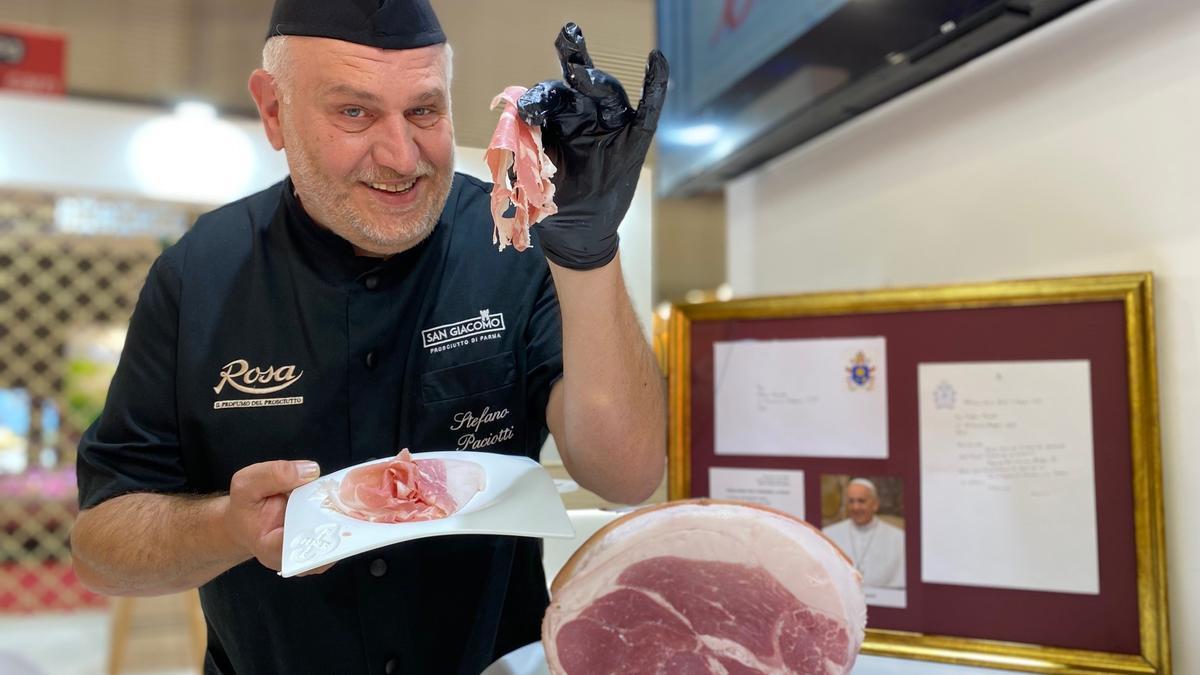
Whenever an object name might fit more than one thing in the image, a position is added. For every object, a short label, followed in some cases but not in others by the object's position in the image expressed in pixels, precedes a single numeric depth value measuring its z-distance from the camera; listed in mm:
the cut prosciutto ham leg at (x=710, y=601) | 877
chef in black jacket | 984
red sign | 4273
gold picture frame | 1099
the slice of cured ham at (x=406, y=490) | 862
